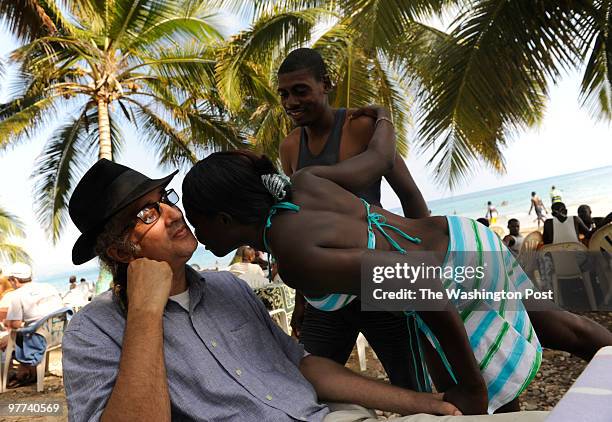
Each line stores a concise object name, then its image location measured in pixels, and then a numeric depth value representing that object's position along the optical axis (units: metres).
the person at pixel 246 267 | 7.82
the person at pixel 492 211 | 25.99
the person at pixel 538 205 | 26.06
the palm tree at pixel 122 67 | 11.57
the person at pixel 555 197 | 15.15
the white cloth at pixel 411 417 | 1.44
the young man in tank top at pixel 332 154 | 2.07
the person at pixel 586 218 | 8.10
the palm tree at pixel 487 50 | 5.62
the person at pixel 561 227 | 6.77
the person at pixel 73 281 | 13.67
